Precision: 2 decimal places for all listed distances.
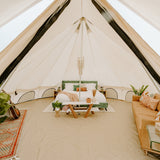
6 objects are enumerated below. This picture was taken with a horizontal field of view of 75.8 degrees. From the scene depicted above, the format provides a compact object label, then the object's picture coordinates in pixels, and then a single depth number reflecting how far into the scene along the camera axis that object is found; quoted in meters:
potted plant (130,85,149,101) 3.77
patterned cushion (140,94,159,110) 3.00
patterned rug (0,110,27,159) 2.07
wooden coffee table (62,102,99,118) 3.30
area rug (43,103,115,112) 3.96
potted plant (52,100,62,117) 3.46
